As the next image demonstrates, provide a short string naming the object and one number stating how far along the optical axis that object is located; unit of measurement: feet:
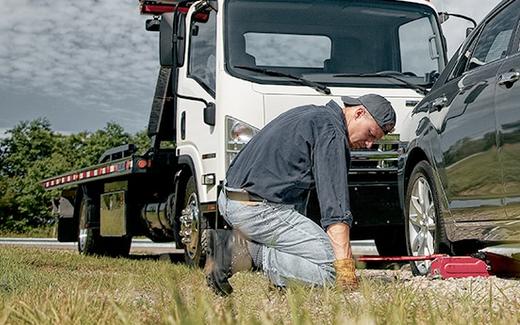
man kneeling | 16.48
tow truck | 25.64
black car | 18.02
